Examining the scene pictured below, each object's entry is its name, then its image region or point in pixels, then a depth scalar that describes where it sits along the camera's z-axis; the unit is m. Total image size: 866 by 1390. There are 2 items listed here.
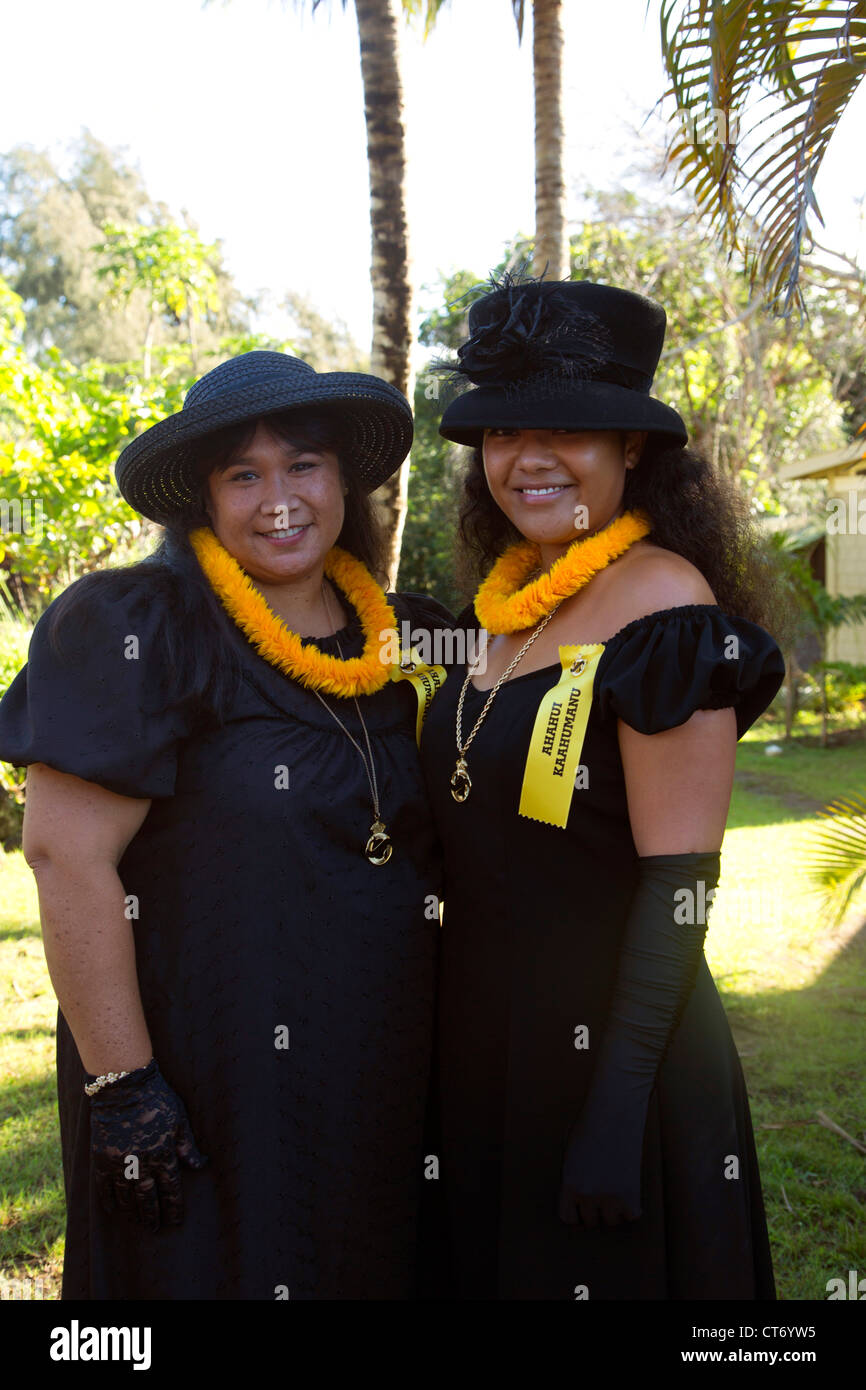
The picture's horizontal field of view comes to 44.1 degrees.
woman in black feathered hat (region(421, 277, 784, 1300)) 1.92
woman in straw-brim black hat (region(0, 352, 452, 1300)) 2.02
